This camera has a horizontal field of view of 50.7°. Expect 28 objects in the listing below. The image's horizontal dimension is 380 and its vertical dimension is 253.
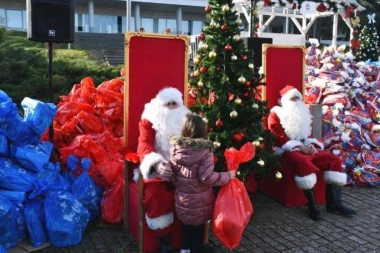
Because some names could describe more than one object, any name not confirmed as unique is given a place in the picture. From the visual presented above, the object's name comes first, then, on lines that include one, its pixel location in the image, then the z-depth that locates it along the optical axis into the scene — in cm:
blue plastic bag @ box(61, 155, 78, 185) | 443
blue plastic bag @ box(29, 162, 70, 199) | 381
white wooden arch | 1145
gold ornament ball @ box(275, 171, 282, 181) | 463
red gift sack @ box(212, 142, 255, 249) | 325
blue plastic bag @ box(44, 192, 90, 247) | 377
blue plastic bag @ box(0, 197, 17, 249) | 345
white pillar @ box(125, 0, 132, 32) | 1780
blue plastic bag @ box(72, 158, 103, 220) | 425
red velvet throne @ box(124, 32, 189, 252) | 422
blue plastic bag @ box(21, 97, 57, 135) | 391
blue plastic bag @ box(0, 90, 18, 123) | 373
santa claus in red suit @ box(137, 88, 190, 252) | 353
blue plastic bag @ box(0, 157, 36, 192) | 369
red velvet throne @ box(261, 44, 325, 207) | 500
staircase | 1966
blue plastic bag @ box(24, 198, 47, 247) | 376
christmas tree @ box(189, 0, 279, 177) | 443
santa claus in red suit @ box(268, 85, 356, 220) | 455
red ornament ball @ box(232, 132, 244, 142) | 438
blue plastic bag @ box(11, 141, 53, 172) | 383
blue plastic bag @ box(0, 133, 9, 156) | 374
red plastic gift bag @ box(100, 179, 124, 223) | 431
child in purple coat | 328
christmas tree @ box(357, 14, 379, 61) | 1364
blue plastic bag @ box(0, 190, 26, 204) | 364
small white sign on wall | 1136
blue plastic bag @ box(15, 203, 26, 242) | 368
